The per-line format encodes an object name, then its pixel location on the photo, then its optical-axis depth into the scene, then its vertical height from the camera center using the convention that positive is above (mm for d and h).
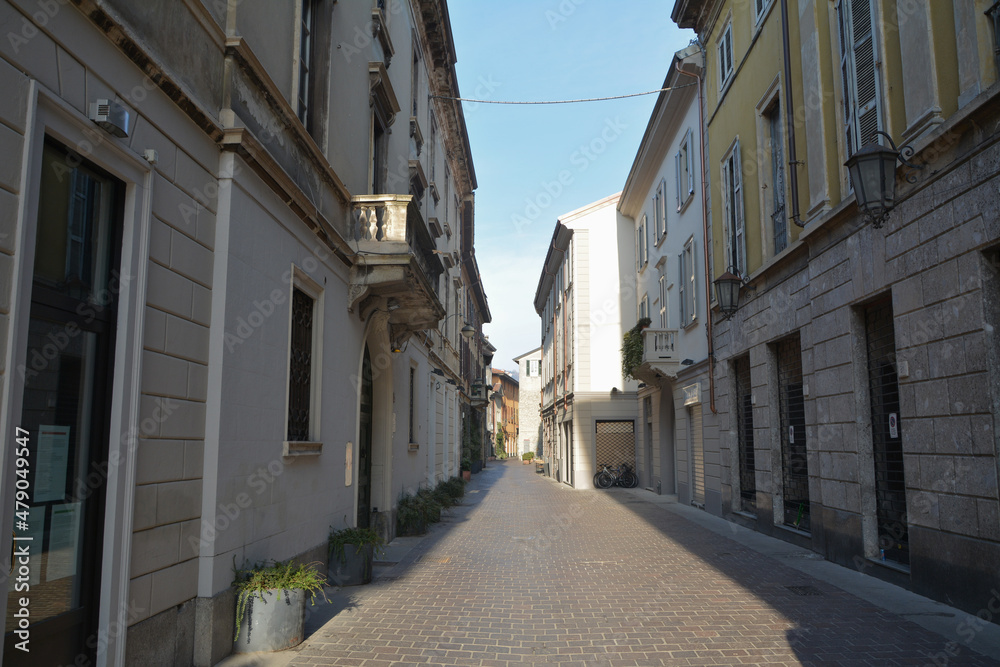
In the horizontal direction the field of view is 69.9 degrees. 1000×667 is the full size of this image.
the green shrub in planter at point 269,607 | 5508 -1377
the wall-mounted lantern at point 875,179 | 6840 +2392
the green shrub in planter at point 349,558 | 8180 -1467
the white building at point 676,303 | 16719 +3395
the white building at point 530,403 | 76000 +2777
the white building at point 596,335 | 26531 +3564
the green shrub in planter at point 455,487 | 18545 -1559
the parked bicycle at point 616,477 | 25344 -1703
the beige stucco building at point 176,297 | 3730 +919
